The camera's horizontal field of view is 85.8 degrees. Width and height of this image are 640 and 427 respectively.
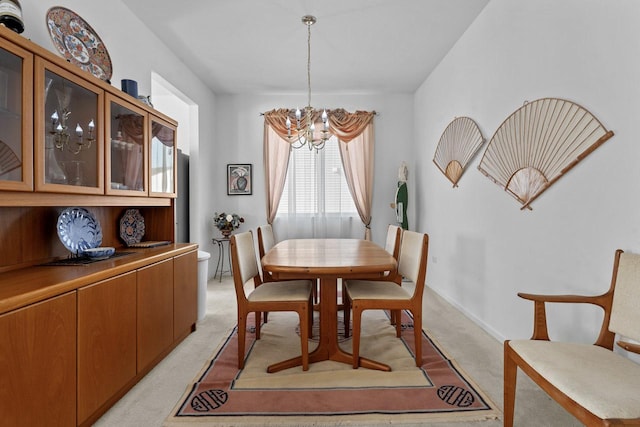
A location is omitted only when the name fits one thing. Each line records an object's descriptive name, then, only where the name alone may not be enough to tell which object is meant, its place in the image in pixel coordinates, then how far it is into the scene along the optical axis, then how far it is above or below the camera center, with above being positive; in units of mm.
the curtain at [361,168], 4973 +624
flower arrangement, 4707 -156
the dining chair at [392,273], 2670 -480
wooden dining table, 2010 -350
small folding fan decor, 3143 +647
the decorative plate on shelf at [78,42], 2095 +1103
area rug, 1684 -999
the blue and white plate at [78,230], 1905 -115
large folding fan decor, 1896 +422
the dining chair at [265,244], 2686 -308
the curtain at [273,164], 4969 +678
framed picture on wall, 5059 +481
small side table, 4891 -623
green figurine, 4668 +125
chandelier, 2996 +1024
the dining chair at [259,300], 2117 -559
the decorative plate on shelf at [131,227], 2539 -124
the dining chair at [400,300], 2148 -556
